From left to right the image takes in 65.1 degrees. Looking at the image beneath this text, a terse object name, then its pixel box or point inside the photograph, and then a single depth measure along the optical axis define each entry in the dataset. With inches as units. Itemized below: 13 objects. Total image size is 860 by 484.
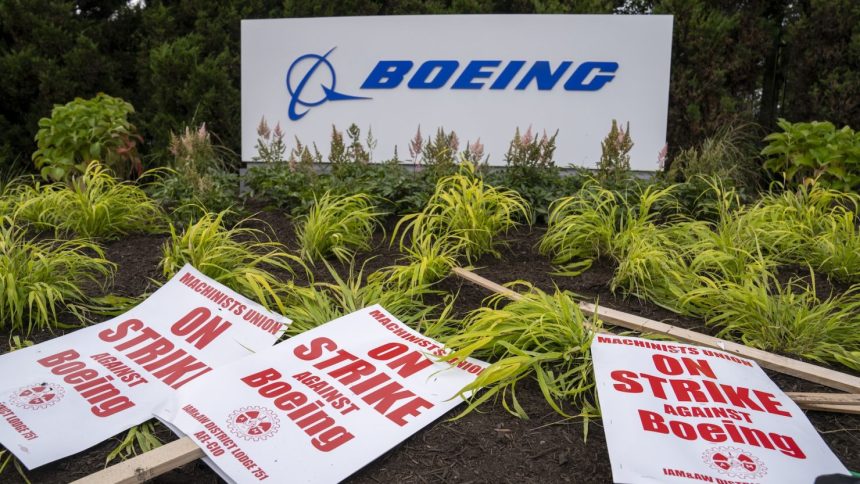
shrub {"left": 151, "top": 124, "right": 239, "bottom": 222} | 172.9
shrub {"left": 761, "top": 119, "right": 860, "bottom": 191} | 190.9
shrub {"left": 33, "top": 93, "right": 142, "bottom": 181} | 198.7
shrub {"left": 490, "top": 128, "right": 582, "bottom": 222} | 177.9
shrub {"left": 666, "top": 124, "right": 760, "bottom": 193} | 189.8
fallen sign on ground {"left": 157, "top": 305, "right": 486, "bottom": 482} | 85.6
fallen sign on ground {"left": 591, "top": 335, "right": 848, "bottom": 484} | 80.2
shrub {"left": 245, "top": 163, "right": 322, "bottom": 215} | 177.8
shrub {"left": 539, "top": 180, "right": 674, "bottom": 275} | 143.5
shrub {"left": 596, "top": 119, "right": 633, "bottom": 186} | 173.8
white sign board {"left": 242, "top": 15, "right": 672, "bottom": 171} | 216.2
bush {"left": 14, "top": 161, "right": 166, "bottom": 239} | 162.4
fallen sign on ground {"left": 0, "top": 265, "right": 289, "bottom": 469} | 93.6
